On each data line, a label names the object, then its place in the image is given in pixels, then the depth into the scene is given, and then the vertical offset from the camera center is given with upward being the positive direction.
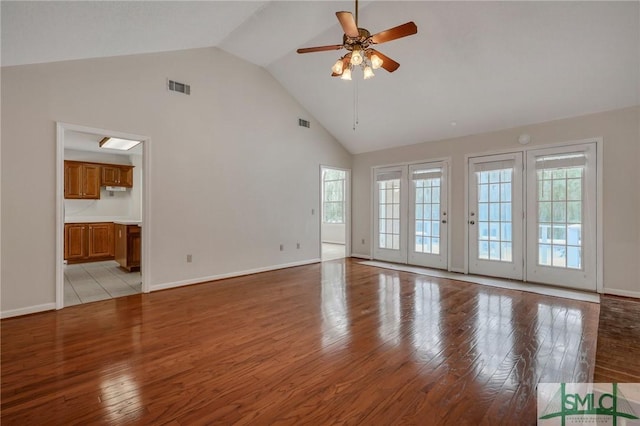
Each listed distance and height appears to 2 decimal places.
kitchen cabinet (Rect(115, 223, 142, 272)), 5.42 -0.67
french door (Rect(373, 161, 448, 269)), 5.93 -0.06
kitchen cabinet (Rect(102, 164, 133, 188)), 7.11 +0.87
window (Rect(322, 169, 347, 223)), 10.26 +0.50
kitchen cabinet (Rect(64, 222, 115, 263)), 6.42 -0.71
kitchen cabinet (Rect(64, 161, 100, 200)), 6.67 +0.69
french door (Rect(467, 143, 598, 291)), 4.39 -0.07
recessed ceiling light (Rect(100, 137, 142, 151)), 5.96 +1.40
